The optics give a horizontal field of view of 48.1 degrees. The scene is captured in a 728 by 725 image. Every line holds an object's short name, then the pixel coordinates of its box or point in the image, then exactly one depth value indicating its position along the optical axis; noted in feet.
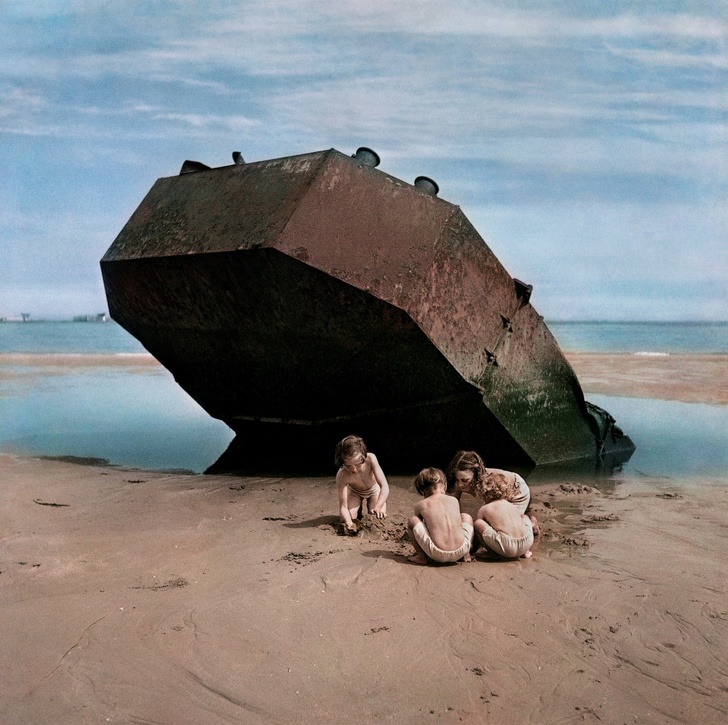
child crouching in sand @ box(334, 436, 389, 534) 14.48
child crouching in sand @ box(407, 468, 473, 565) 12.15
